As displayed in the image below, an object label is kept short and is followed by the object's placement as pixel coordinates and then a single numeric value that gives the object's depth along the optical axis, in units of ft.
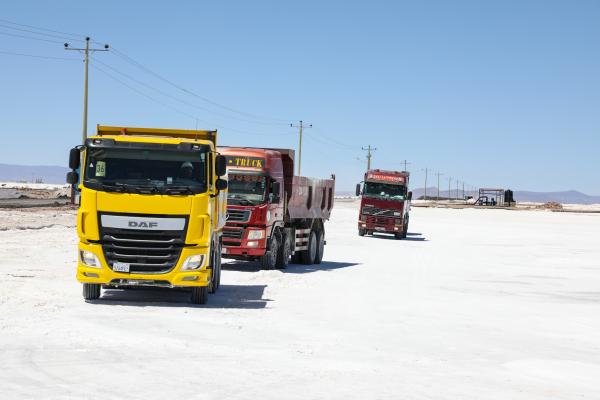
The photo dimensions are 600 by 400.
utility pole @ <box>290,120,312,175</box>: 339.98
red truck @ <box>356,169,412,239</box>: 154.20
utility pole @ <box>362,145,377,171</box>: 483.60
